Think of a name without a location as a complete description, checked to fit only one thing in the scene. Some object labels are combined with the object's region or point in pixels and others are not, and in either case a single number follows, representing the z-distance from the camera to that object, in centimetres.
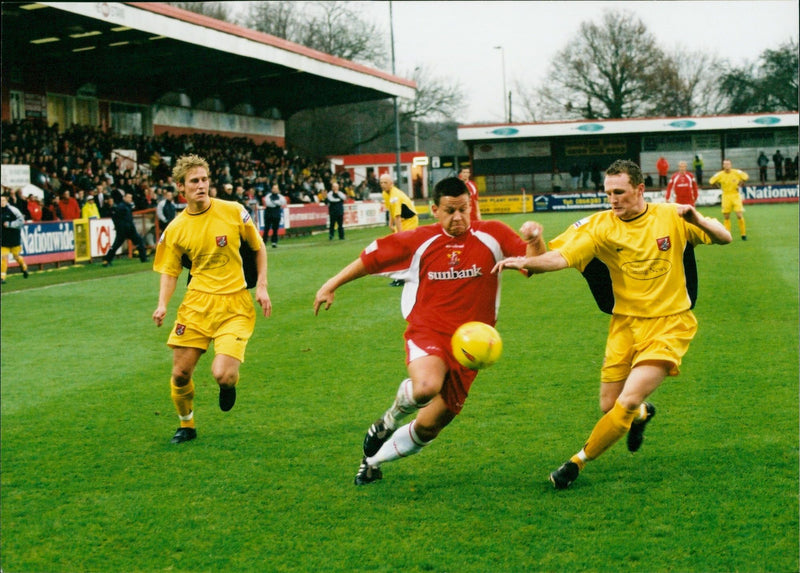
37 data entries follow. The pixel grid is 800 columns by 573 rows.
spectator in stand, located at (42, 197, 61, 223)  2397
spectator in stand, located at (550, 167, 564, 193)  5381
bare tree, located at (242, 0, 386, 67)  6781
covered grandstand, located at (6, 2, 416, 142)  2898
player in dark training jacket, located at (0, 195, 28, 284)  2012
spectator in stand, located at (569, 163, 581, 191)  5241
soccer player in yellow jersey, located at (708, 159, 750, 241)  2378
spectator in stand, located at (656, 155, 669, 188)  4991
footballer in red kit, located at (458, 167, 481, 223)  1629
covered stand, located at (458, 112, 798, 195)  5347
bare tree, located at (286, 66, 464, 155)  7325
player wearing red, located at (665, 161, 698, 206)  2316
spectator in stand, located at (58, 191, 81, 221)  2445
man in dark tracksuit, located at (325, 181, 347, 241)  3017
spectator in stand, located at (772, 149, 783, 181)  4988
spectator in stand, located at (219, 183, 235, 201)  2470
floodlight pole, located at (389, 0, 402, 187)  4529
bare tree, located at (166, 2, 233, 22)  6538
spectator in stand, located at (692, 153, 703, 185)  4944
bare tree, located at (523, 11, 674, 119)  6994
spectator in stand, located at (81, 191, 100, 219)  2539
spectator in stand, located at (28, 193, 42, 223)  2322
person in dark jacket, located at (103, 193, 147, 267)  2386
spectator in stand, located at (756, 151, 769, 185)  5081
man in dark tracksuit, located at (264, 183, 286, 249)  2913
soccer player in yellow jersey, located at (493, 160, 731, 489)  588
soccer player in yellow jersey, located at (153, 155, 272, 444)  736
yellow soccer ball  542
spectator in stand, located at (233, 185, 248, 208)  2970
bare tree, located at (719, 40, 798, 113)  6388
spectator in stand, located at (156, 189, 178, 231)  2231
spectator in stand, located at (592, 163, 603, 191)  5069
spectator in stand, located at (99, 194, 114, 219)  2612
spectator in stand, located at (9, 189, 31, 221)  2262
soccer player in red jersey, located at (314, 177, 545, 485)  591
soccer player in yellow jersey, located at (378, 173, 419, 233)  1867
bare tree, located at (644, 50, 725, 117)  7181
